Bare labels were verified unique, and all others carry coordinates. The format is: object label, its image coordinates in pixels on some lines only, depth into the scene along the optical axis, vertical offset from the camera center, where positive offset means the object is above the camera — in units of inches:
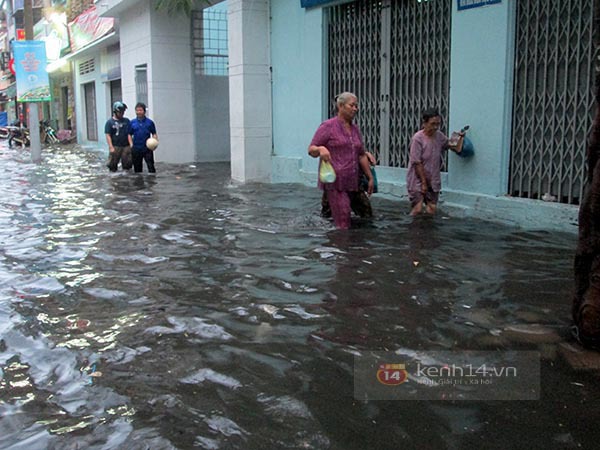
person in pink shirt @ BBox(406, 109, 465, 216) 303.4 -21.1
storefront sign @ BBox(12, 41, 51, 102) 756.0 +58.2
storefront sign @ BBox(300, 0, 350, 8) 420.3 +73.9
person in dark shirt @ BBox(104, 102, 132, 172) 531.9 -14.0
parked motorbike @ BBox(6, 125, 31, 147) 1155.3 -23.6
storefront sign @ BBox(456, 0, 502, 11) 313.1 +53.3
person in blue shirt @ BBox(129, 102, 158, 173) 522.6 -10.2
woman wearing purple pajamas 282.2 -14.1
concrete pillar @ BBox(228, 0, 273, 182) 490.0 +24.6
